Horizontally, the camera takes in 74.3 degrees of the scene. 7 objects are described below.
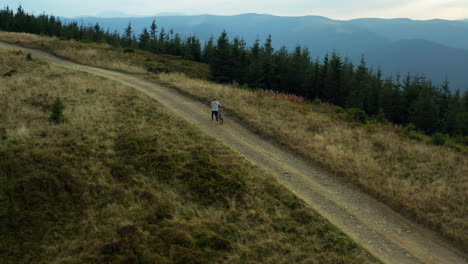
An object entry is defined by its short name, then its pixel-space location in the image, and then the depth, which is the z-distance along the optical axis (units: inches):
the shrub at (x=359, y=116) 965.8
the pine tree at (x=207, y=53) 2987.0
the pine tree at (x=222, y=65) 2111.2
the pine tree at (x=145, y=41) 3445.9
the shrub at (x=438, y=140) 794.2
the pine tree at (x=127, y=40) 3727.9
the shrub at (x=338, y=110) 1098.1
